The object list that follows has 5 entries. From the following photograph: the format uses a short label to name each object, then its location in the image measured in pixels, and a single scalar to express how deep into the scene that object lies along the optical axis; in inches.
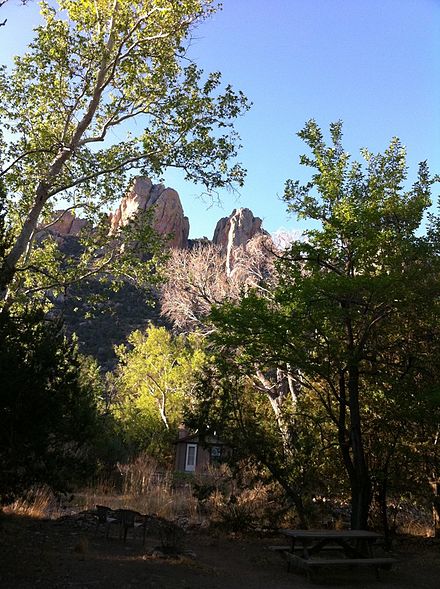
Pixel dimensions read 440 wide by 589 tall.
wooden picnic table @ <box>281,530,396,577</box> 282.0
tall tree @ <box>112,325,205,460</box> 1228.9
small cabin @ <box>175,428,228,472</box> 1230.4
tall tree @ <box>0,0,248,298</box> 449.4
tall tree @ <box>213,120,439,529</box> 355.9
